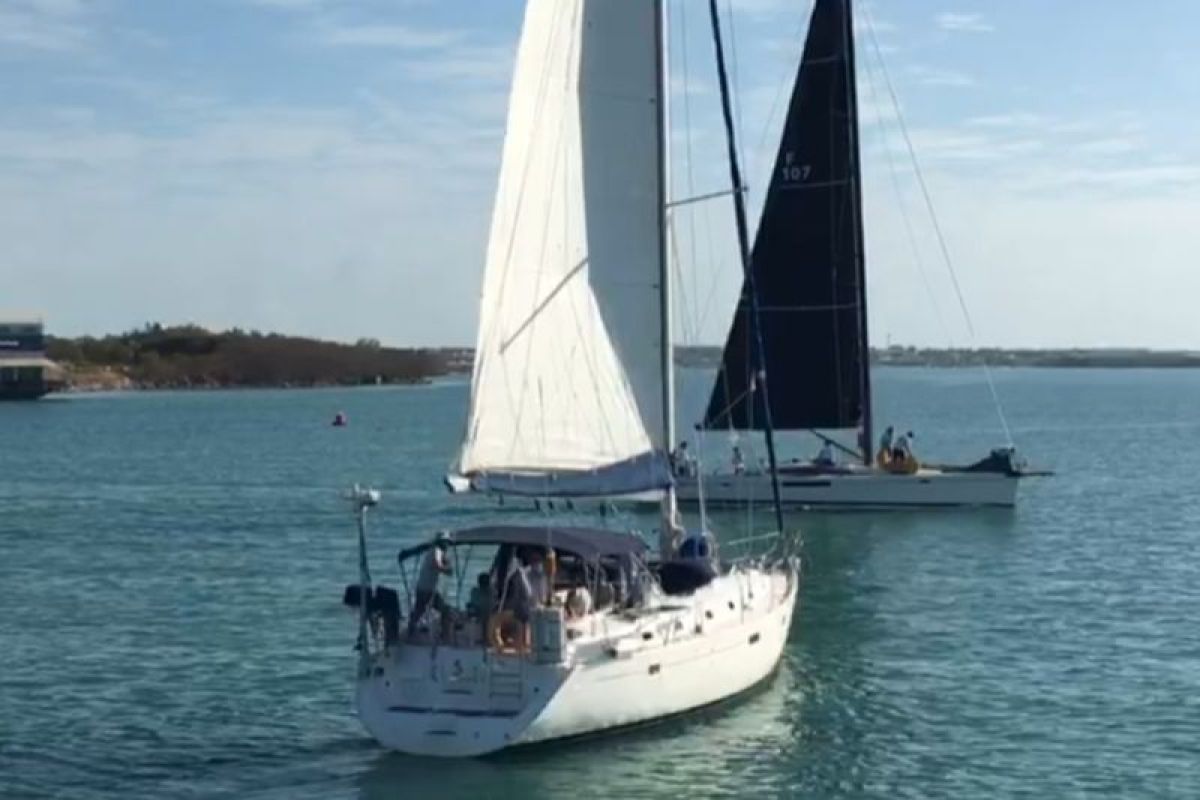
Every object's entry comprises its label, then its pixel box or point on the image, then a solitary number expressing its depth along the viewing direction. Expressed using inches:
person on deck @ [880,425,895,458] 2327.6
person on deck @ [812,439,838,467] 2288.4
